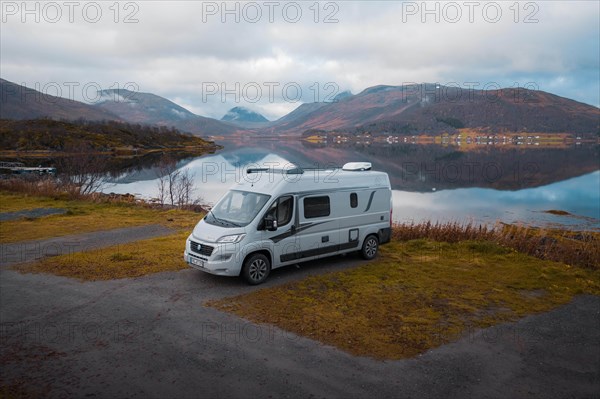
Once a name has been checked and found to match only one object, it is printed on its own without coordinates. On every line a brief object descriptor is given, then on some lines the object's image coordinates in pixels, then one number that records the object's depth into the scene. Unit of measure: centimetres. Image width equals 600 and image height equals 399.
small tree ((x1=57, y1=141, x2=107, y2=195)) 3609
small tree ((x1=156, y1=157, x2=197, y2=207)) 3503
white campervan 1125
